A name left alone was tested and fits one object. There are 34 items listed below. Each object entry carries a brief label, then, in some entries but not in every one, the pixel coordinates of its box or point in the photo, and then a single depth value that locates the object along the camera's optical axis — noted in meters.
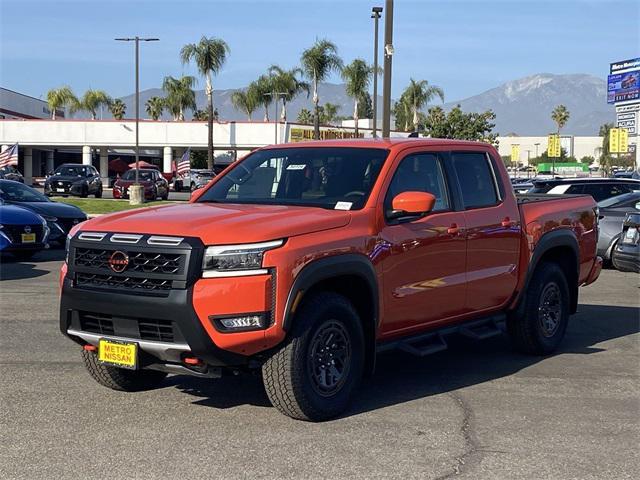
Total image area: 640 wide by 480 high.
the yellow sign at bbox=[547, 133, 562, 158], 58.16
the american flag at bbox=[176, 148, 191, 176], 43.06
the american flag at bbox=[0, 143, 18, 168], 33.50
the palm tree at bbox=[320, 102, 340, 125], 103.11
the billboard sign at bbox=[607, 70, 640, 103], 92.69
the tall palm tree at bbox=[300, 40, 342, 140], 56.69
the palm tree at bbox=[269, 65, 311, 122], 70.81
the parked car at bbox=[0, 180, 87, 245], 15.93
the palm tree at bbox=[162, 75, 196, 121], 75.31
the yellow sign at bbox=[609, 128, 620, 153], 63.91
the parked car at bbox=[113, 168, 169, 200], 41.06
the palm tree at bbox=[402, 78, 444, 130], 73.88
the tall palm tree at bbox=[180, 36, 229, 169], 59.75
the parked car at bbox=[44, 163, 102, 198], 38.69
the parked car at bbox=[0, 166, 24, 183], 39.64
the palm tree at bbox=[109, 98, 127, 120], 104.82
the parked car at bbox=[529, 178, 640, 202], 16.48
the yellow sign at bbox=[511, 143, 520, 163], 67.78
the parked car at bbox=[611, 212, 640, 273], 11.23
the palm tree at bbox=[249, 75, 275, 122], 73.12
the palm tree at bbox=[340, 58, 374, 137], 58.31
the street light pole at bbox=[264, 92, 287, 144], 71.27
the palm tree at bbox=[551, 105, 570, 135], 121.94
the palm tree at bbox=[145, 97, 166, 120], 86.15
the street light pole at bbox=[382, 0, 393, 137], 19.64
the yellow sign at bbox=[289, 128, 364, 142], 63.25
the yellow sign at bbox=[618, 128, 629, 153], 64.19
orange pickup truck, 5.13
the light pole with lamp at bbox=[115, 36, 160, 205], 36.91
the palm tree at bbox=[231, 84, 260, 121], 74.29
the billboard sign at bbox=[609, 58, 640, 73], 93.44
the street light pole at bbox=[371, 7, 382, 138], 28.96
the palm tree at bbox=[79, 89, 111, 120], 84.50
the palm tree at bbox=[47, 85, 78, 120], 81.75
